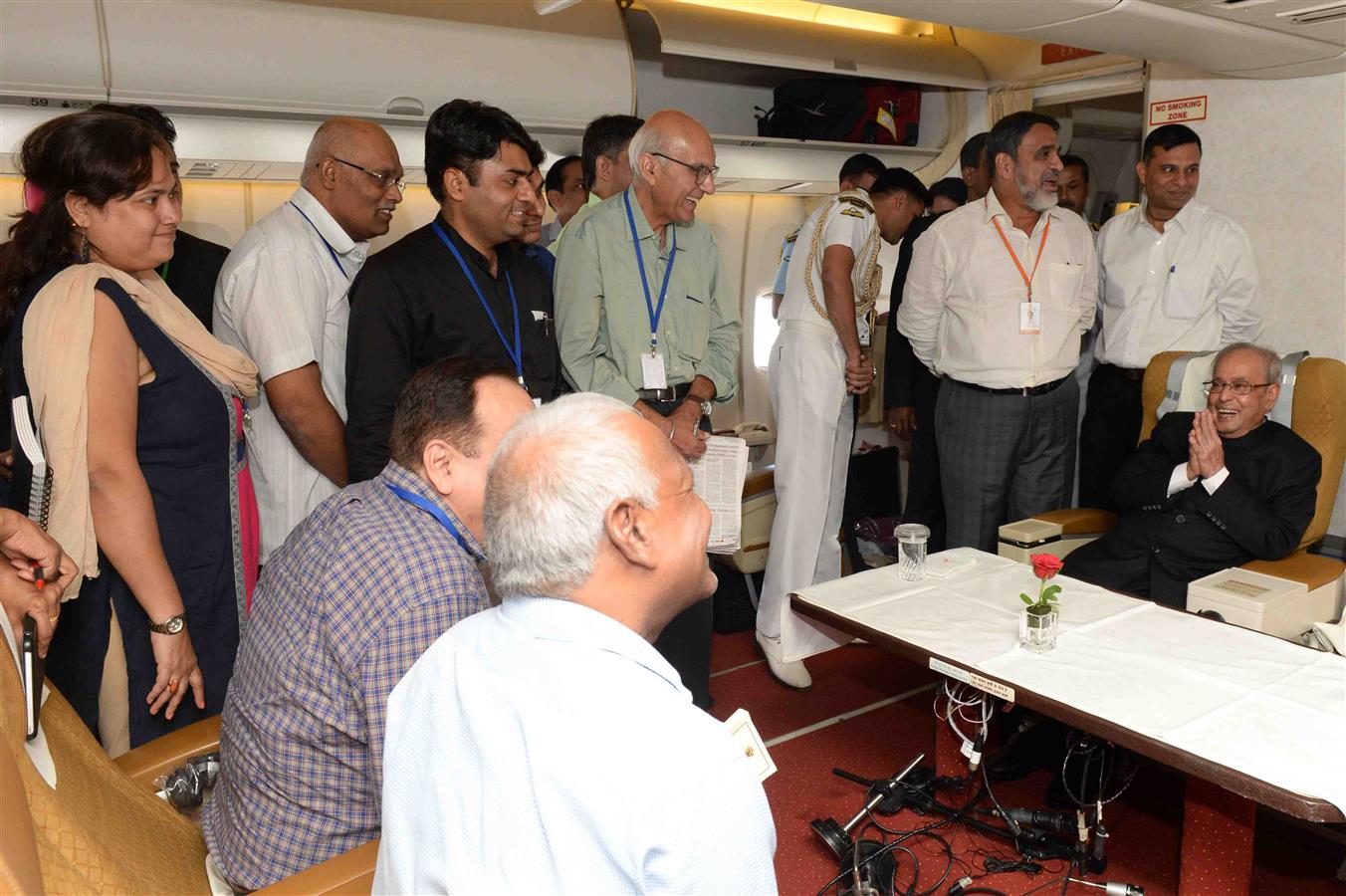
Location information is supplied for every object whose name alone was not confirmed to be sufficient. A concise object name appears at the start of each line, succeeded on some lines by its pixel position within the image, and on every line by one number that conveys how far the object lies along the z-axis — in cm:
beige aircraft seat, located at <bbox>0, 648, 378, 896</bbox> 99
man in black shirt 265
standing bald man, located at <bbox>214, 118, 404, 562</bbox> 282
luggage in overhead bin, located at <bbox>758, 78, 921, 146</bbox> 591
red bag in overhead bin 614
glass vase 255
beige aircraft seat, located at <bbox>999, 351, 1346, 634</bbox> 356
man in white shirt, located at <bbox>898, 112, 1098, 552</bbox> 396
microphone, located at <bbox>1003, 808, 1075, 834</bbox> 277
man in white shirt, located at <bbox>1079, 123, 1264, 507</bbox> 438
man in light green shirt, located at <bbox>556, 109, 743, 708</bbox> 305
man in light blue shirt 103
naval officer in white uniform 402
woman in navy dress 201
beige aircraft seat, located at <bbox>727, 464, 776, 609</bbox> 476
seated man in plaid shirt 154
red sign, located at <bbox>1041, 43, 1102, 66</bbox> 572
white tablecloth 203
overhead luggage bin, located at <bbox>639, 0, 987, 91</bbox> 498
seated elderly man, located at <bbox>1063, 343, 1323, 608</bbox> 334
